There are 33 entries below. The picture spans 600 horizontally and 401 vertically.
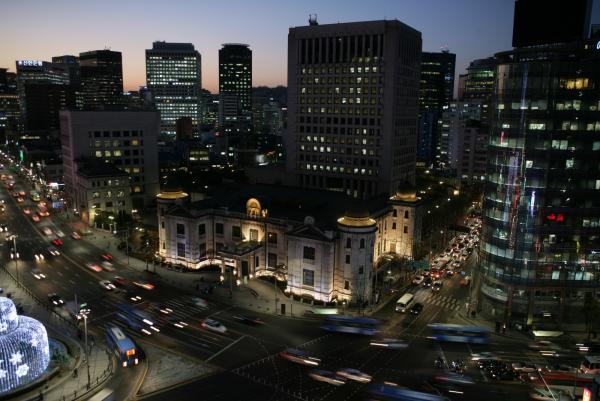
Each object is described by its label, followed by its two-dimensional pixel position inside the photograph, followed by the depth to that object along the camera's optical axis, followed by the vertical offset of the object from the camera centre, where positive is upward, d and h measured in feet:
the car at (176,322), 244.24 -103.81
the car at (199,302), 270.05 -102.50
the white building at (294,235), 279.28 -73.65
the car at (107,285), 295.07 -102.98
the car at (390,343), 226.38 -103.29
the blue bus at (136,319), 240.53 -103.18
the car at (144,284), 297.33 -102.95
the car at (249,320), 247.91 -103.22
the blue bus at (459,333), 236.02 -103.27
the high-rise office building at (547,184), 247.50 -30.23
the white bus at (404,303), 269.23 -100.21
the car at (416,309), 266.36 -101.90
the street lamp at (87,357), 189.08 -97.50
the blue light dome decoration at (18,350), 179.32 -88.31
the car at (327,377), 193.16 -102.49
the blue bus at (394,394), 175.83 -100.66
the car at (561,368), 205.40 -103.53
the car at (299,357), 208.06 -102.35
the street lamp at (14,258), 315.84 -103.59
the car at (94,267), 332.47 -103.71
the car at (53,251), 371.15 -104.00
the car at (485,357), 211.82 -102.27
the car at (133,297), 277.35 -103.59
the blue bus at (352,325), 239.50 -101.97
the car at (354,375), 194.29 -101.60
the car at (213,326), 238.48 -101.91
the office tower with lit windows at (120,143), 505.66 -26.94
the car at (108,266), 333.42 -103.25
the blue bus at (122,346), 206.42 -100.52
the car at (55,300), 270.87 -103.35
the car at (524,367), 203.92 -101.79
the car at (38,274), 315.86 -104.18
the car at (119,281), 301.63 -103.30
